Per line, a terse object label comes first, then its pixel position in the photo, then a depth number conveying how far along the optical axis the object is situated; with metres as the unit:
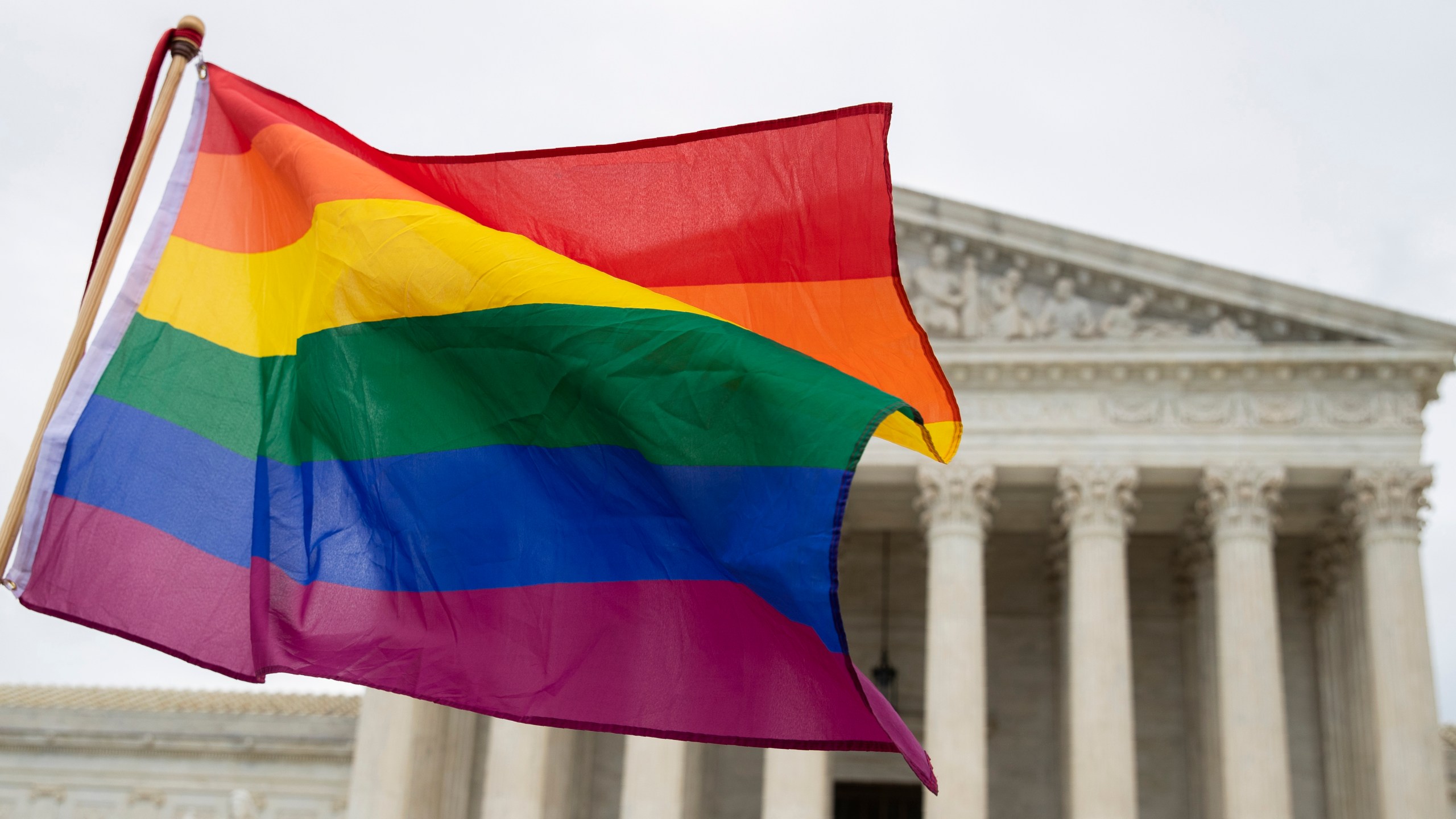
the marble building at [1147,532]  26.52
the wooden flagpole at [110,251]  7.74
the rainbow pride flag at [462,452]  8.20
